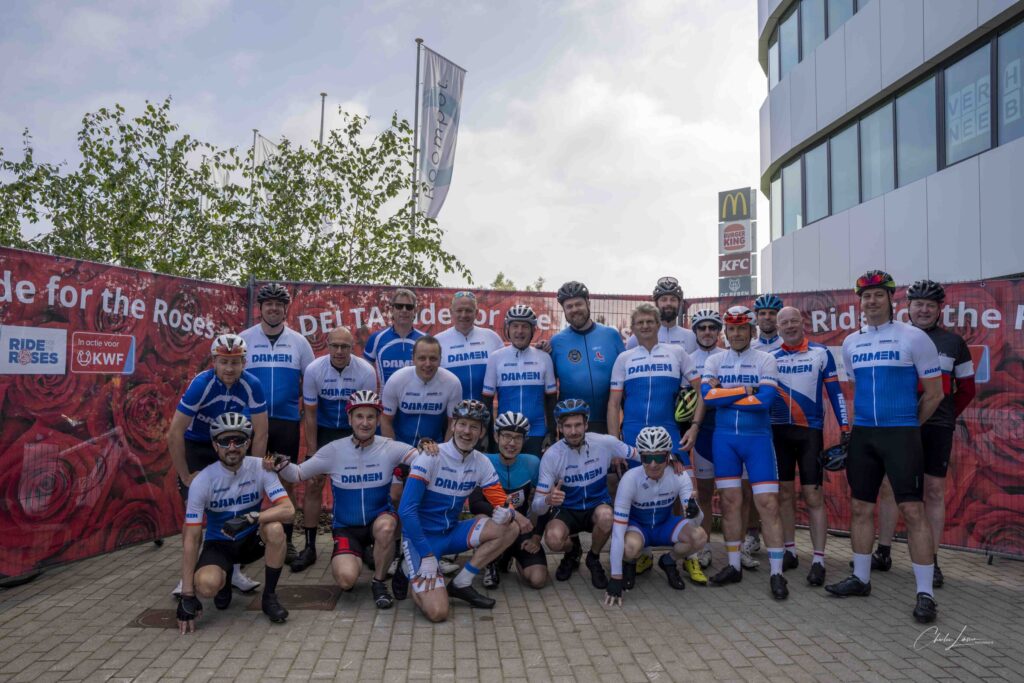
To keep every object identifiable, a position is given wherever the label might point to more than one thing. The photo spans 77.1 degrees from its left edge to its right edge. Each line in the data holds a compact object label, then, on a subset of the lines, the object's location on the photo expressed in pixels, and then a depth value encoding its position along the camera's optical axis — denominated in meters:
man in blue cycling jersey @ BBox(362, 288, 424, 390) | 6.63
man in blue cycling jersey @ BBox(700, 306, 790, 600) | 5.55
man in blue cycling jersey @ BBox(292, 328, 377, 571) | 6.19
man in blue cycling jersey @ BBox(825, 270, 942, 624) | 5.11
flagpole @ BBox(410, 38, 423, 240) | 14.30
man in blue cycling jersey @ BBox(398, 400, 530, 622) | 5.12
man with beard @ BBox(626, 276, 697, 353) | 6.72
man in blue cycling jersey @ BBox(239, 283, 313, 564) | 6.27
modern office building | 10.65
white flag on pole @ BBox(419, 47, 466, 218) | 15.16
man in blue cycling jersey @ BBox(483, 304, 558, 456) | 6.23
